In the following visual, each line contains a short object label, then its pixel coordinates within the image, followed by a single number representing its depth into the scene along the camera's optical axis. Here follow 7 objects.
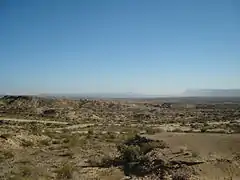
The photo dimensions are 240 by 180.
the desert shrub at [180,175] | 10.69
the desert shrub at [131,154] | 14.25
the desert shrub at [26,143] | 19.04
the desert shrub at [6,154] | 15.32
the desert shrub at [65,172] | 11.17
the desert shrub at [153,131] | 23.64
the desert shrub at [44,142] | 19.88
